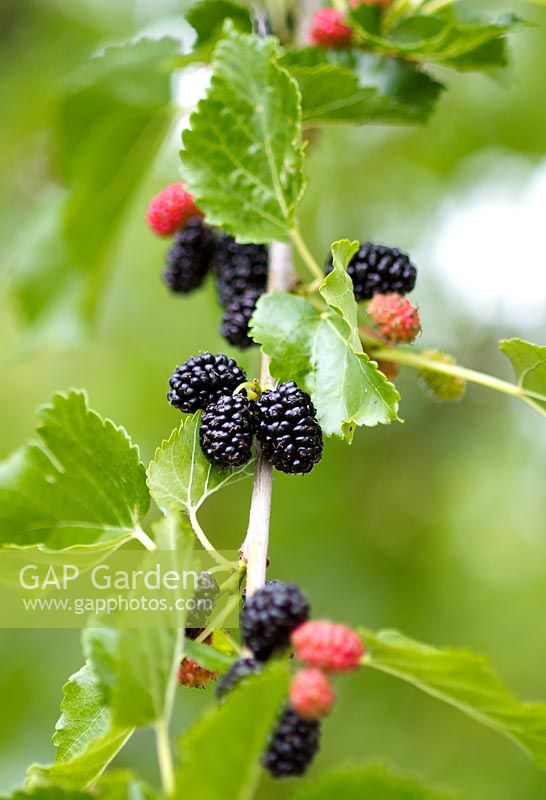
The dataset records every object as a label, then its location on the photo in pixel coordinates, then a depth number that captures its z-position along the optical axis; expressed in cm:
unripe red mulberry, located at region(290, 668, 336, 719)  58
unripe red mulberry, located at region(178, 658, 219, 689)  63
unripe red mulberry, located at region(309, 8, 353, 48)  71
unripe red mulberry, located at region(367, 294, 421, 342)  65
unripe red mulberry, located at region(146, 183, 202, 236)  70
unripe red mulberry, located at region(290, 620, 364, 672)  58
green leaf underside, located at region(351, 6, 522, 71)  68
